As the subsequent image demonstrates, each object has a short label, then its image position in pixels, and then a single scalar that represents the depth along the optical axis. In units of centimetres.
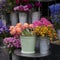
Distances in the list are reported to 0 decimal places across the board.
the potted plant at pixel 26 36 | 216
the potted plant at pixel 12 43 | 232
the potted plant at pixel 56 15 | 241
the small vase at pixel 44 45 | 216
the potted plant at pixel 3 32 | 251
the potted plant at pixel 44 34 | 215
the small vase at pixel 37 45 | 223
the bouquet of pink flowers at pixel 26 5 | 251
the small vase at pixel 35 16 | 257
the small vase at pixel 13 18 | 267
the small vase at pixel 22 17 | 257
